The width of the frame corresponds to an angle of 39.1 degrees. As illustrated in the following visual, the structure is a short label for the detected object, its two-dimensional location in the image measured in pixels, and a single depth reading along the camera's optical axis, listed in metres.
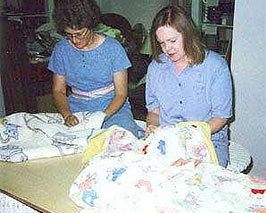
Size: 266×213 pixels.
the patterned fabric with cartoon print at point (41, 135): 1.36
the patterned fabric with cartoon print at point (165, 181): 0.94
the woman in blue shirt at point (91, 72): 1.78
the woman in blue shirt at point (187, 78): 1.47
